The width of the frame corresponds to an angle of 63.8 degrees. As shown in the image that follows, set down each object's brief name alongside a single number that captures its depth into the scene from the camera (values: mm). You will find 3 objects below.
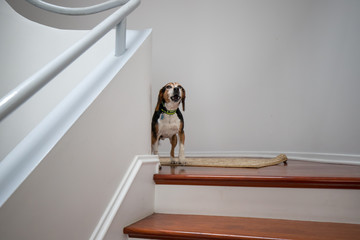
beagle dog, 2078
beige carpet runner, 1928
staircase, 1063
